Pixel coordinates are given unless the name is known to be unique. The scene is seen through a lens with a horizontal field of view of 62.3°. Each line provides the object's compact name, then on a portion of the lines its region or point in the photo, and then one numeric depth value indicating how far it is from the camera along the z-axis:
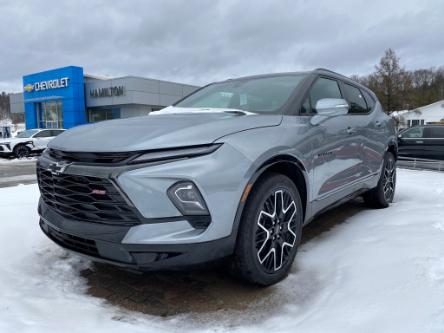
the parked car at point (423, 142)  10.90
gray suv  2.10
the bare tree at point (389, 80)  29.28
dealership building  28.19
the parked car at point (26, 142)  16.56
